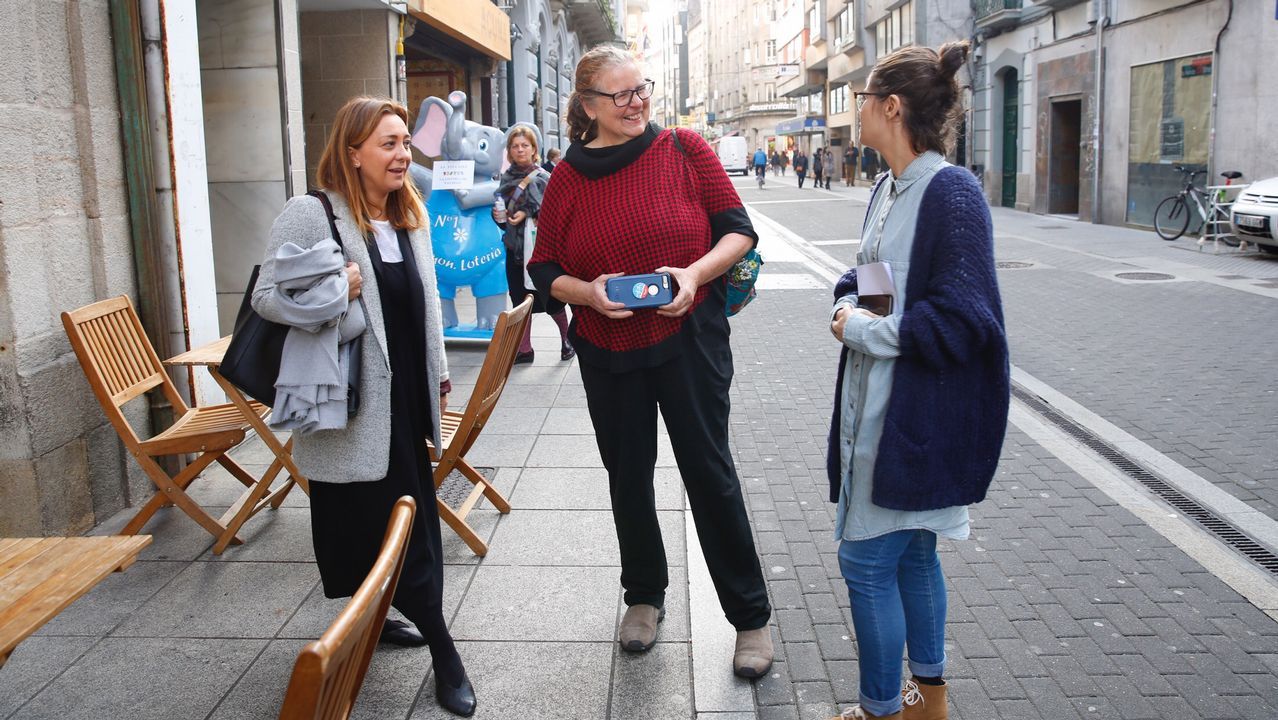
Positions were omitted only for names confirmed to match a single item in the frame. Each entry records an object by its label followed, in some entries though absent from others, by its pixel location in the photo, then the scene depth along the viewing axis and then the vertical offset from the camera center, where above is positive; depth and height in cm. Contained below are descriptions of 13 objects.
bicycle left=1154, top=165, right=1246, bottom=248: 1574 -36
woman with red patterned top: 329 -28
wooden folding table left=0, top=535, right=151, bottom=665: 215 -76
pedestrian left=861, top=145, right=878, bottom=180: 4325 +120
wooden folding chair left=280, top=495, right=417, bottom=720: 147 -62
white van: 7081 +267
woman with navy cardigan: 266 -42
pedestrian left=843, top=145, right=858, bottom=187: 4400 +117
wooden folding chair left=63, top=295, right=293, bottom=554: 451 -92
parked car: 1402 -36
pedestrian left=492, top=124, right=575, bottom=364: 854 +4
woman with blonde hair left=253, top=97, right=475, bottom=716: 329 -48
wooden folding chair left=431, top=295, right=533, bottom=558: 446 -85
